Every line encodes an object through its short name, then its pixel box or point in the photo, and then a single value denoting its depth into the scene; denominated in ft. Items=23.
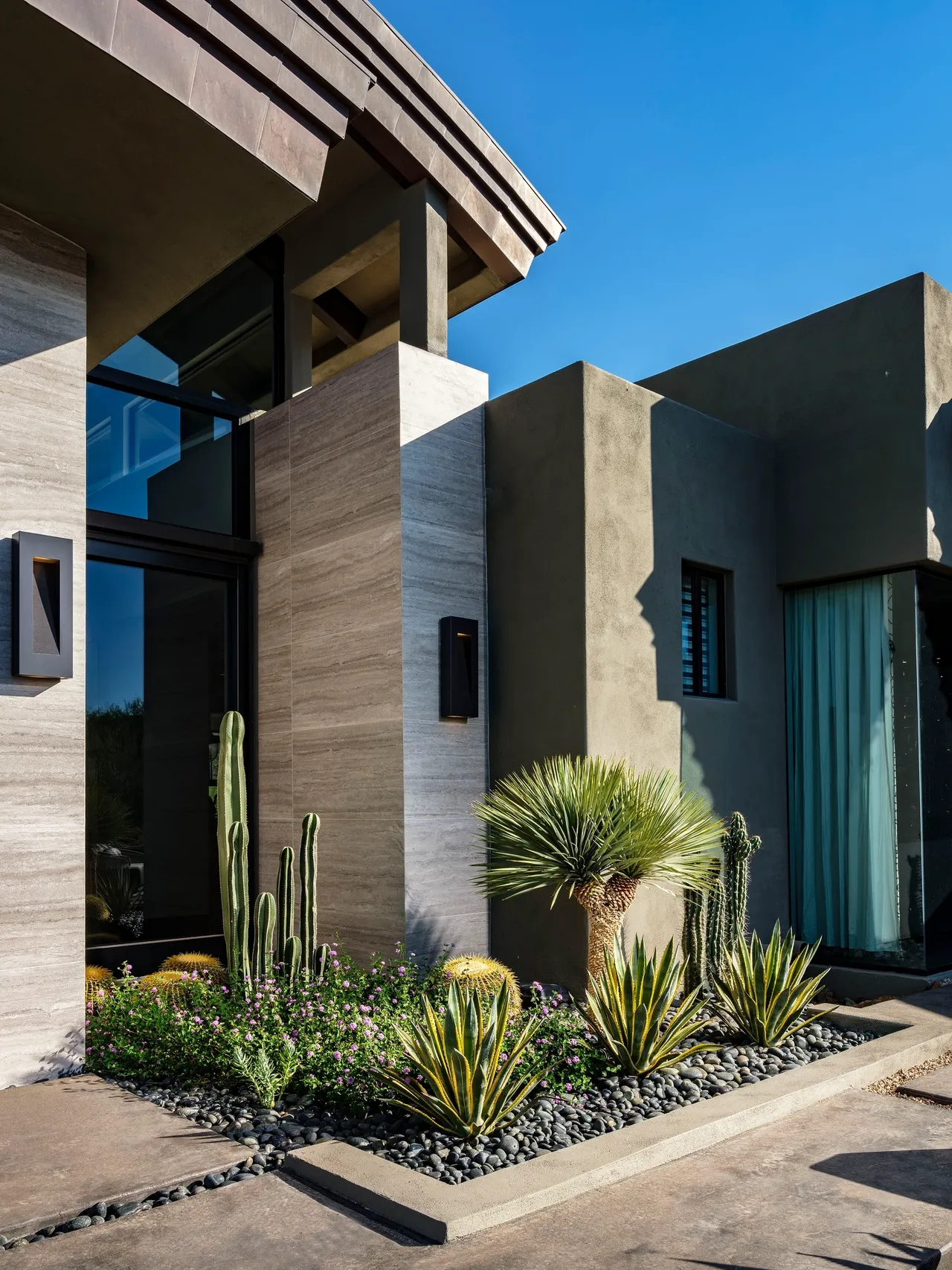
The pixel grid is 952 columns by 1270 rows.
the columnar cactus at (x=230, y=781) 20.15
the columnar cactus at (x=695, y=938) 20.72
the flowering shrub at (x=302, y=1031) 15.69
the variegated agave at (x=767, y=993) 18.57
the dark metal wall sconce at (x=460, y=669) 23.38
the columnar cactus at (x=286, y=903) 19.97
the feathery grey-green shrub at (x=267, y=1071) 15.33
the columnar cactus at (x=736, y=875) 21.09
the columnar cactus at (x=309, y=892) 19.60
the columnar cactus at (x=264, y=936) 19.33
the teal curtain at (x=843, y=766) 25.41
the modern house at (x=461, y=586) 23.20
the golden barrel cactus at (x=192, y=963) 22.57
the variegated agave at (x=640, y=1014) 16.37
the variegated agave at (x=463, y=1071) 13.55
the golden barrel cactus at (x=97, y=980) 20.77
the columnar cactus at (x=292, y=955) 19.58
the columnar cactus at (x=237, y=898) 19.30
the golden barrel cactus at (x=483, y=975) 19.21
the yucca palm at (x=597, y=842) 19.11
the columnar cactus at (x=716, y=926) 21.02
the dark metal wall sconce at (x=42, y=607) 17.01
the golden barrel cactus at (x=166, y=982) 19.81
